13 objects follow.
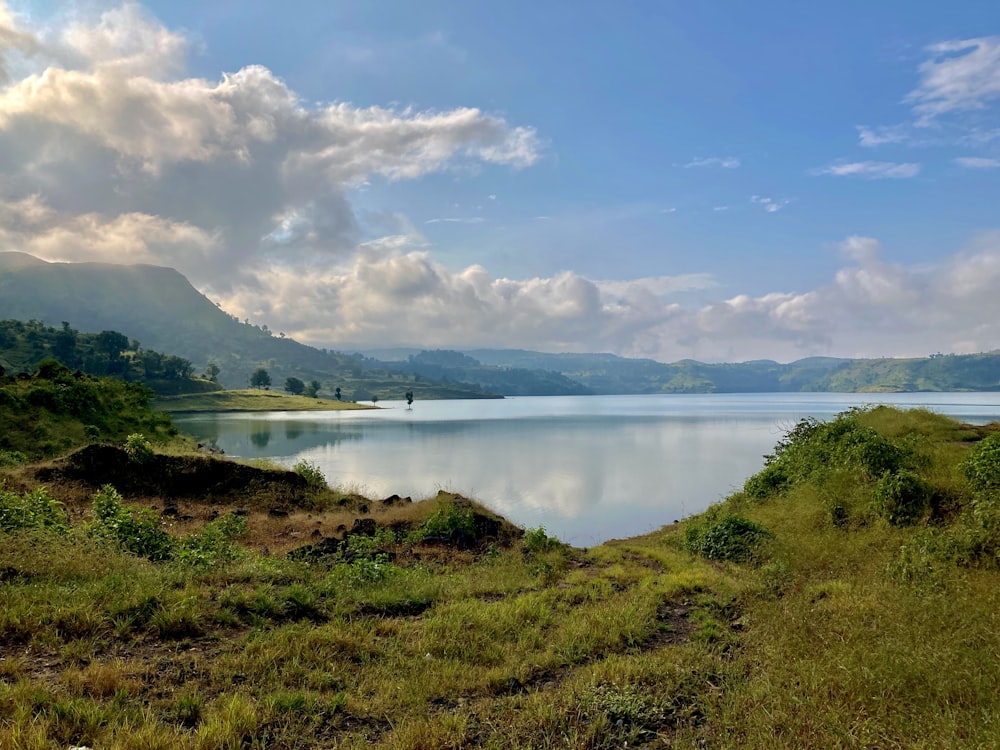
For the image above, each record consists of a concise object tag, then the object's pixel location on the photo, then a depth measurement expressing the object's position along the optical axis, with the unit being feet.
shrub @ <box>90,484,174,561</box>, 45.50
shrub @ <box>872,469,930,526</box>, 55.83
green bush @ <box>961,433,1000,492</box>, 51.25
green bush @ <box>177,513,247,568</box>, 43.68
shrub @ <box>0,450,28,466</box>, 86.84
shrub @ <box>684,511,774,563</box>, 61.41
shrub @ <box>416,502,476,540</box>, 66.08
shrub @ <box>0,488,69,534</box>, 43.55
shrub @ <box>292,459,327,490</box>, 90.22
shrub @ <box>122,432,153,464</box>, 80.53
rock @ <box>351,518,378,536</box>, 64.08
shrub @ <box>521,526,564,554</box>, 64.39
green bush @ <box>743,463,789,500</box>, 85.45
